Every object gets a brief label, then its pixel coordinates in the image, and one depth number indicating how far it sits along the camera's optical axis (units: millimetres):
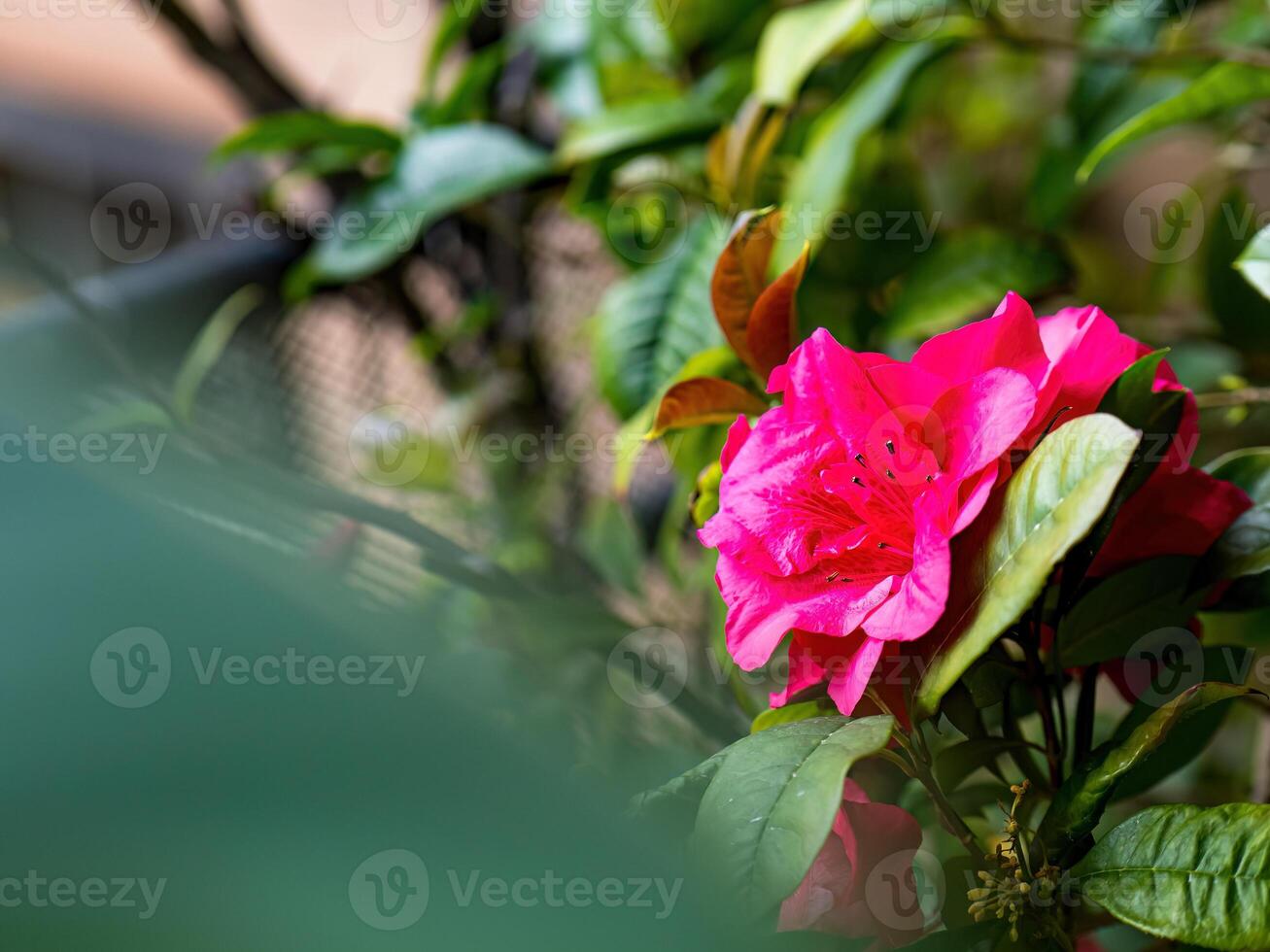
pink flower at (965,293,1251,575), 759
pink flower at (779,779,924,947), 758
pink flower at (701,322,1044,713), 752
